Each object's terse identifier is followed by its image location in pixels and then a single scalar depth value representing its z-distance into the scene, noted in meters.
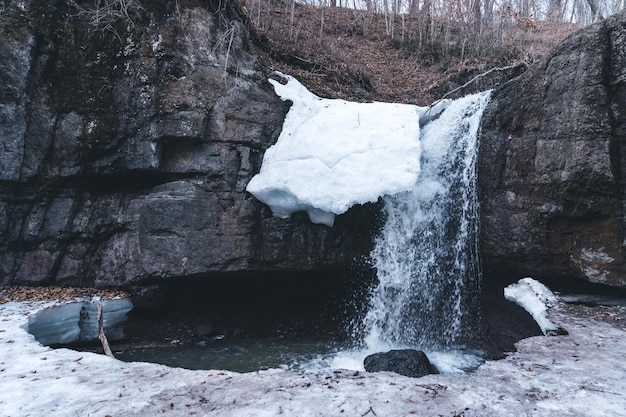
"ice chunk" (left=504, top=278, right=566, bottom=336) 6.01
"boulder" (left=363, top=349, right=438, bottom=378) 5.23
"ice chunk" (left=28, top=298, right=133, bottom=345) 5.98
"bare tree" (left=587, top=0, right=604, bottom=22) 12.56
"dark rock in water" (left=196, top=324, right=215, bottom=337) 7.64
